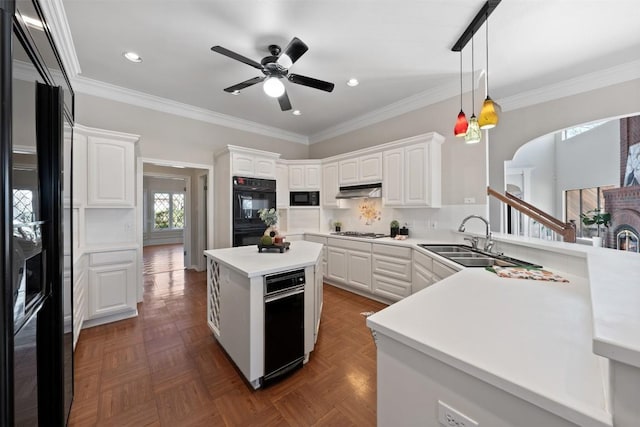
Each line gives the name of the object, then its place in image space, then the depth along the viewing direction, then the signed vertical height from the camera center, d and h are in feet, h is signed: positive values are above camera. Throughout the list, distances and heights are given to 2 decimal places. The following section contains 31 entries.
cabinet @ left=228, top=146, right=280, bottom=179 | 12.55 +2.87
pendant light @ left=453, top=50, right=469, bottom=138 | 7.37 +2.78
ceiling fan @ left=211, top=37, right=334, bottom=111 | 6.66 +4.60
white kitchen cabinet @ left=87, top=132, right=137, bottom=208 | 8.96 +1.72
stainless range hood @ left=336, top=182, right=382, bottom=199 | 12.23 +1.23
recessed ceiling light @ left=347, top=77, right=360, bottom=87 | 10.07 +5.79
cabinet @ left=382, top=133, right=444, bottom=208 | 10.45 +1.92
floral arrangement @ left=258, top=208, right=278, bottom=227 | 7.56 -0.08
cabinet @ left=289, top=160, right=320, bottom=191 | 15.31 +2.52
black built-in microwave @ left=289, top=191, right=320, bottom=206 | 15.37 +1.02
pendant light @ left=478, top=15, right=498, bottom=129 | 6.24 +2.62
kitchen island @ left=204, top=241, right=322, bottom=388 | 5.48 -2.25
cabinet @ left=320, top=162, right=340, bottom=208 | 14.33 +1.74
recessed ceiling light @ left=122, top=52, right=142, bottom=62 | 8.36 +5.71
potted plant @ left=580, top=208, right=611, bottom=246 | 14.53 -0.41
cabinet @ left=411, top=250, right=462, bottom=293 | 7.36 -2.00
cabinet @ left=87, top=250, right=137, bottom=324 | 8.63 -2.72
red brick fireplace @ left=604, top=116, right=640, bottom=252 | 14.89 +0.49
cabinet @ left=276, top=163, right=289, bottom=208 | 15.15 +1.89
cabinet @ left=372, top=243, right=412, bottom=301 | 10.00 -2.57
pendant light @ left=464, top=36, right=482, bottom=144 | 7.00 +2.47
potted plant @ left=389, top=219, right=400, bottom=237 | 12.16 -0.75
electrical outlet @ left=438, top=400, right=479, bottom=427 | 2.18 -1.96
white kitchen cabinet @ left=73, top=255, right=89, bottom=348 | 7.18 -2.62
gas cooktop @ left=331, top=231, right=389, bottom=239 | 12.51 -1.17
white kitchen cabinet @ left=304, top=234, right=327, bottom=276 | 13.51 -1.62
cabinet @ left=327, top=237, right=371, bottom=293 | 11.44 -2.56
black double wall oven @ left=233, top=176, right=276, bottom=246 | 12.58 +0.45
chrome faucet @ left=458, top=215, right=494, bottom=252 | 7.45 -0.92
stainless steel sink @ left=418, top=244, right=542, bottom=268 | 6.19 -1.35
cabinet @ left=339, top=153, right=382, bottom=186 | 12.22 +2.44
